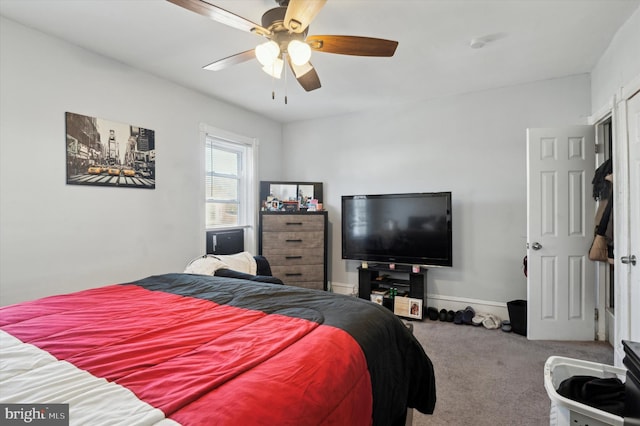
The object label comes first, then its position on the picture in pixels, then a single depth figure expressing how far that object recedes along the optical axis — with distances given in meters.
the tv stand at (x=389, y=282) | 3.67
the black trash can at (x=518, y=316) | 3.14
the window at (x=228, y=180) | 3.90
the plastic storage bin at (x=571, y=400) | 1.27
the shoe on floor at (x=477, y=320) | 3.45
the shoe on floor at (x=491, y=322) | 3.35
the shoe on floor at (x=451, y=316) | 3.61
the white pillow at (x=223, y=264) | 2.94
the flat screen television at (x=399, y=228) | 3.55
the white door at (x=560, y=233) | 2.95
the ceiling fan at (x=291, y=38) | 1.48
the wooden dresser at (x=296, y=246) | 4.10
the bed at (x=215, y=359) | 0.79
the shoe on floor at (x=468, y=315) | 3.49
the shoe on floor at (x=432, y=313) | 3.67
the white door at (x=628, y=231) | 2.15
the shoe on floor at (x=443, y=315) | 3.62
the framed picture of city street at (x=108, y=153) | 2.55
